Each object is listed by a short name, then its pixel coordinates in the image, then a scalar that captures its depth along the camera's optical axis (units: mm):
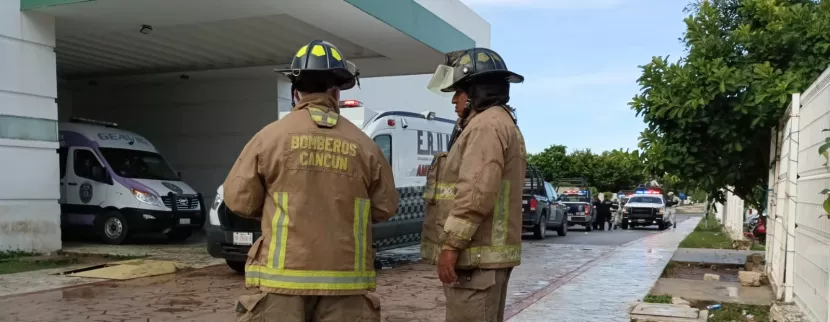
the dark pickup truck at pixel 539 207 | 17578
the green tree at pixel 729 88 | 8609
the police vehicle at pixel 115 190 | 13039
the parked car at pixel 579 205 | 24688
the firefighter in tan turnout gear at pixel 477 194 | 3182
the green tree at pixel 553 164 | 50562
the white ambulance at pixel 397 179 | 8875
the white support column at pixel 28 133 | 10391
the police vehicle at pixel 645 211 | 28141
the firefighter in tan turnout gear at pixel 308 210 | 2723
